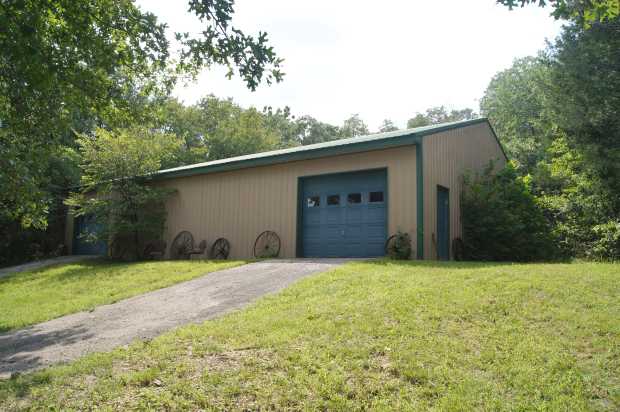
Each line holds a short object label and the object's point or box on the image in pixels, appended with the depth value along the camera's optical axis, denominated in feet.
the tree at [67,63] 20.51
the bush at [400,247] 33.55
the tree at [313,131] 153.58
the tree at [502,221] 39.52
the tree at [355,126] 164.43
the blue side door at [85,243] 59.93
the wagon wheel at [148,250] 52.16
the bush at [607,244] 46.11
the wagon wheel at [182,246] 49.11
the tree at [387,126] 178.69
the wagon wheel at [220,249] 46.29
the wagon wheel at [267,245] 42.37
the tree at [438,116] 158.20
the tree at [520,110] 63.46
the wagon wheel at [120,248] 52.90
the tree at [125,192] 49.60
